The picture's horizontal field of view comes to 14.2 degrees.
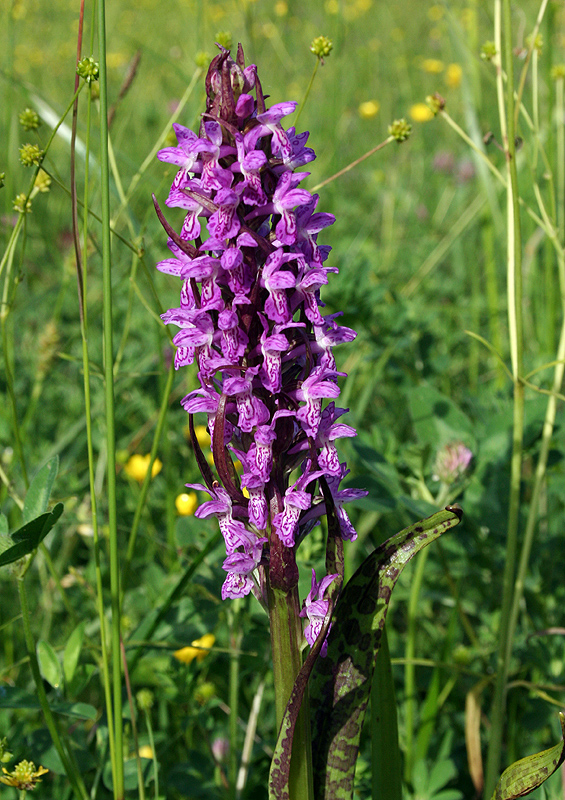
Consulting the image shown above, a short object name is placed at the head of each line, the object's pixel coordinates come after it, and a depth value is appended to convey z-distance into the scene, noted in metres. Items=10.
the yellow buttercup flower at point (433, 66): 1.41
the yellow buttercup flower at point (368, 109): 1.11
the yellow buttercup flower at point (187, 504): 0.54
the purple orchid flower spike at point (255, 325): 0.45
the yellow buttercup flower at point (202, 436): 0.74
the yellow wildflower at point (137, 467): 0.66
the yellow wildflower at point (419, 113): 1.27
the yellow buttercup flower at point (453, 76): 1.50
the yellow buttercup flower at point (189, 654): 0.55
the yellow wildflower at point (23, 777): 0.47
